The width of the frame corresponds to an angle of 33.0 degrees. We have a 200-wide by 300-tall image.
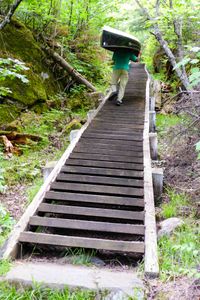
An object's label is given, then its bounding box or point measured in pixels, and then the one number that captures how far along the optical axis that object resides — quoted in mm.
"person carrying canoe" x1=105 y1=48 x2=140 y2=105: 10000
